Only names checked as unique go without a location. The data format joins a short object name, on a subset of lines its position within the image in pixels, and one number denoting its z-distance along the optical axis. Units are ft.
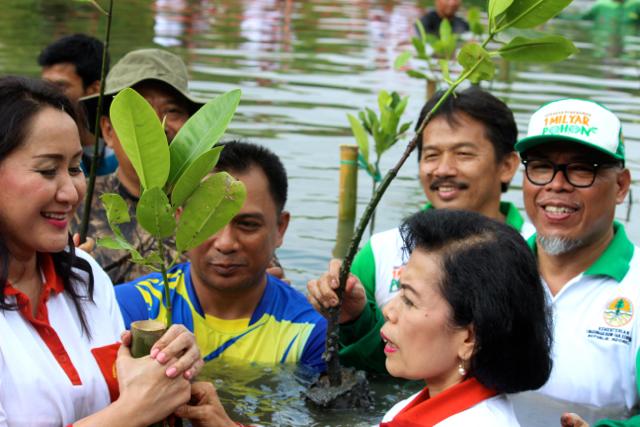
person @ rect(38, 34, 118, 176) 16.22
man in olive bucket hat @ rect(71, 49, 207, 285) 12.12
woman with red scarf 6.10
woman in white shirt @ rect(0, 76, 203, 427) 6.20
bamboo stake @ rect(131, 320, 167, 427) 6.09
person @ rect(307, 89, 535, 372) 11.79
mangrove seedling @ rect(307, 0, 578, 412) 7.27
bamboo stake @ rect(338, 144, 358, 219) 17.95
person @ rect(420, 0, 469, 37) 31.01
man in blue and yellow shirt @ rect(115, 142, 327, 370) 9.74
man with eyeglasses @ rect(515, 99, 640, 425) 9.27
